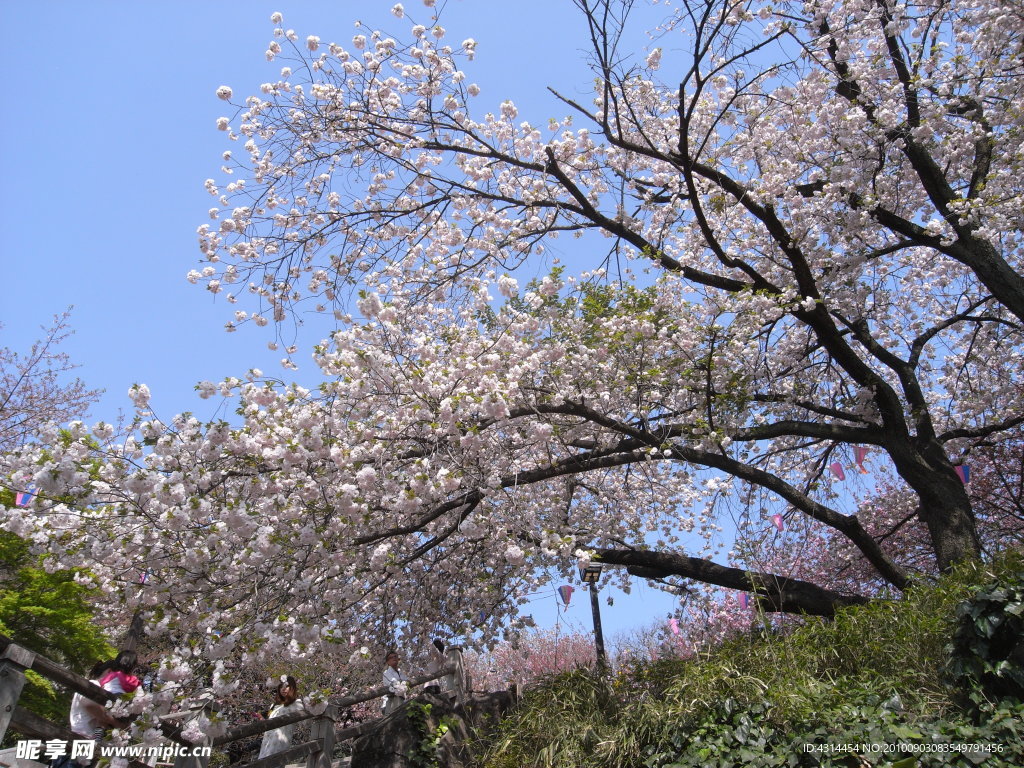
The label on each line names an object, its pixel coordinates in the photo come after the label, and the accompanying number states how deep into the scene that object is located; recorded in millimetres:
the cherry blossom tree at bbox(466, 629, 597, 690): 22156
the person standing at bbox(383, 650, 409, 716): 6071
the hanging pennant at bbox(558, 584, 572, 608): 10938
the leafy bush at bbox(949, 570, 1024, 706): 4453
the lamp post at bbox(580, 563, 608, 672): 8531
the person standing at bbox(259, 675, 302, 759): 6238
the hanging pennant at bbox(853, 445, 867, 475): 10062
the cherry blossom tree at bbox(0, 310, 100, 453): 13034
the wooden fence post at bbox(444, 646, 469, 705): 7445
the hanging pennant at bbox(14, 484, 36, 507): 8373
